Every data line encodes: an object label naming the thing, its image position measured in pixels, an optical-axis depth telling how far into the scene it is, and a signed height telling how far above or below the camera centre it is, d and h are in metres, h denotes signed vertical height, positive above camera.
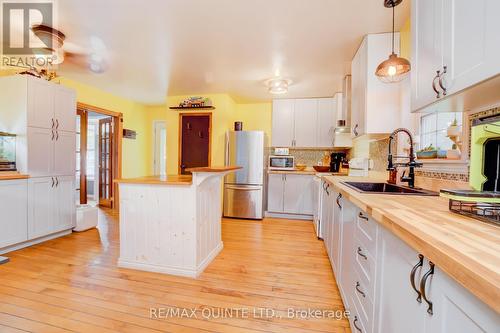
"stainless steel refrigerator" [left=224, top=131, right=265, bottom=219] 4.49 -0.24
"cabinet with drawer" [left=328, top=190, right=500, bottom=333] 0.53 -0.41
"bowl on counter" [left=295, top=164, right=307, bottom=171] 4.80 -0.10
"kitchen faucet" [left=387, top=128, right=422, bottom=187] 1.74 -0.02
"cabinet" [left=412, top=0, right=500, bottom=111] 0.80 +0.49
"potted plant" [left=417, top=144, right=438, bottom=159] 1.76 +0.08
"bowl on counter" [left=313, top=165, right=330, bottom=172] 4.29 -0.11
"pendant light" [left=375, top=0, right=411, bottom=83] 1.82 +0.75
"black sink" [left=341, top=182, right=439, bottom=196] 1.66 -0.20
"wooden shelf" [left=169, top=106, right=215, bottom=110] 4.55 +1.04
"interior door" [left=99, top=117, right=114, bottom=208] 5.00 -0.04
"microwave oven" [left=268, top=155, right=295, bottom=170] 4.82 +0.00
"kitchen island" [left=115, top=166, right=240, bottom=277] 2.19 -0.60
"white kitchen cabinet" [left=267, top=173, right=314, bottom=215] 4.51 -0.61
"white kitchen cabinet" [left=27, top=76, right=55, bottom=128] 2.82 +0.72
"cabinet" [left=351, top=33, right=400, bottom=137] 2.32 +0.69
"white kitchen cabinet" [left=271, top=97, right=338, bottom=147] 4.63 +0.80
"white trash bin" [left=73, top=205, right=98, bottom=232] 3.50 -0.88
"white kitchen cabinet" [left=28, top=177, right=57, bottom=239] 2.88 -0.60
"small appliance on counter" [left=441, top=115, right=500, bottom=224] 0.88 -0.05
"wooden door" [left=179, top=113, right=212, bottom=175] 4.74 +0.41
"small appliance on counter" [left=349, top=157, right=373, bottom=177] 3.10 -0.04
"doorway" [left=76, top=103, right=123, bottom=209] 4.48 +0.09
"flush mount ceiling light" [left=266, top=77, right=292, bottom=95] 3.70 +1.24
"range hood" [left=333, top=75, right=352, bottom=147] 3.30 +0.62
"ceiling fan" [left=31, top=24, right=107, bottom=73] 2.39 +1.31
